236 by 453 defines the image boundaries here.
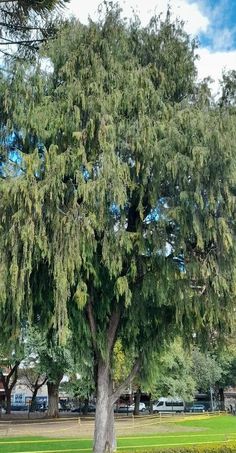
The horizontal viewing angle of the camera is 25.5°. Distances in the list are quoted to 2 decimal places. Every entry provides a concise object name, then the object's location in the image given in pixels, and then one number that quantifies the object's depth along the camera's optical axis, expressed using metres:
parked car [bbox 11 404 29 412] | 69.71
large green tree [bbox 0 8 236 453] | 12.04
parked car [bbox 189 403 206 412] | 66.29
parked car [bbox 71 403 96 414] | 55.33
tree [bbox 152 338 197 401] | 44.65
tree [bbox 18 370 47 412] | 52.36
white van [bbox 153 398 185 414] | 68.00
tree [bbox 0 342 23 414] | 41.10
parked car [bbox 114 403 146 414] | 58.06
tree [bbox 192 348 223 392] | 58.00
